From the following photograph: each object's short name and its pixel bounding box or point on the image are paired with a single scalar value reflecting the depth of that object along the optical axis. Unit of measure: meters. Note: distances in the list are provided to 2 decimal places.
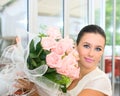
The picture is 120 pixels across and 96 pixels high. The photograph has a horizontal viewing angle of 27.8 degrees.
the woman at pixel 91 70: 1.31
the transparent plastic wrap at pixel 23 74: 1.01
